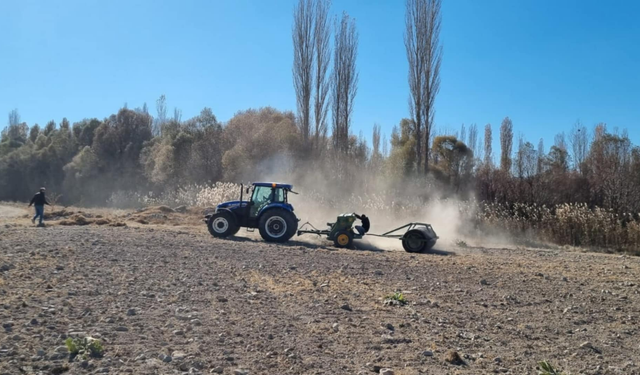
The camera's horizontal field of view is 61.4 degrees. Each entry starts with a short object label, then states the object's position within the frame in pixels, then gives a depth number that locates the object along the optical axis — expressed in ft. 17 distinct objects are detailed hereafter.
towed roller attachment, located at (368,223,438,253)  55.26
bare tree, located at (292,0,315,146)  126.93
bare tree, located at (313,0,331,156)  126.41
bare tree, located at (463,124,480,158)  182.64
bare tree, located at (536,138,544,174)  100.69
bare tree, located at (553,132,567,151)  149.28
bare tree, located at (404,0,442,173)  111.14
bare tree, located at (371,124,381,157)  187.32
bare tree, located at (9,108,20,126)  253.65
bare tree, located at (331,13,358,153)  127.13
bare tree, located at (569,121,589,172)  145.93
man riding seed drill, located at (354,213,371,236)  57.08
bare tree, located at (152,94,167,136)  192.64
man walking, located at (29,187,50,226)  73.00
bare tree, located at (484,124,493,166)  176.65
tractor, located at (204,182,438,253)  55.98
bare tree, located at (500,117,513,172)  160.99
